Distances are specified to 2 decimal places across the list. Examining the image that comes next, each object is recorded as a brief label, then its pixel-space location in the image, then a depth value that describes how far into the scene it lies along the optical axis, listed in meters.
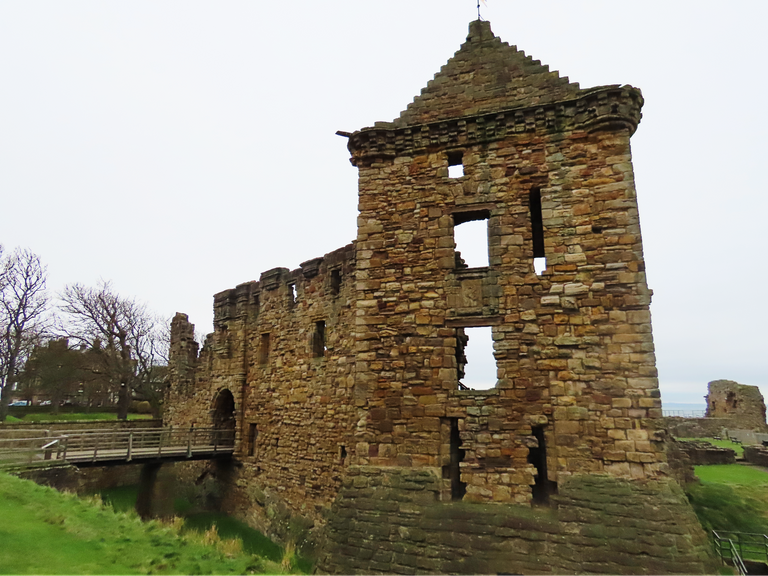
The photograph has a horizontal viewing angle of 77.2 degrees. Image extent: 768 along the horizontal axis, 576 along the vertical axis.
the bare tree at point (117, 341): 31.48
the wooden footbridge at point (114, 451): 13.42
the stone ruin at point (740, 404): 27.41
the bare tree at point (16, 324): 27.58
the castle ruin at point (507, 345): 7.41
